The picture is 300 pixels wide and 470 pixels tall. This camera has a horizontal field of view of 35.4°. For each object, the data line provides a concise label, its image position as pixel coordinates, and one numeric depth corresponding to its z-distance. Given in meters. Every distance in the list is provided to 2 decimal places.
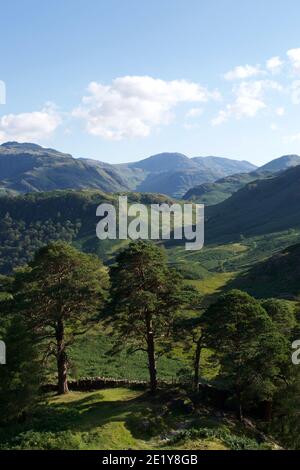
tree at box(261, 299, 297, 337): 50.53
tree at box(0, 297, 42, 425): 39.00
